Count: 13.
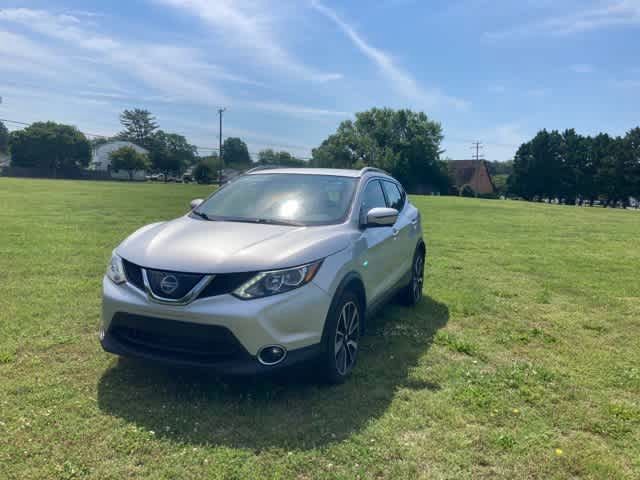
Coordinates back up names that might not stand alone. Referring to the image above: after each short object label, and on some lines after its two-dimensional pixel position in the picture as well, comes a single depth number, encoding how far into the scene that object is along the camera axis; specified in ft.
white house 314.55
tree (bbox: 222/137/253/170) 348.67
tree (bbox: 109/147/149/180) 259.39
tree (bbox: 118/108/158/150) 424.05
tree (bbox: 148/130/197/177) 284.00
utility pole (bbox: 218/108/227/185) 226.58
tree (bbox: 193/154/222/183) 238.89
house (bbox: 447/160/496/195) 271.02
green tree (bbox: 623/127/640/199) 209.87
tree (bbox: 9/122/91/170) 253.03
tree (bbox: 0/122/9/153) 407.23
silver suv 10.26
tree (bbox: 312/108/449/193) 237.04
